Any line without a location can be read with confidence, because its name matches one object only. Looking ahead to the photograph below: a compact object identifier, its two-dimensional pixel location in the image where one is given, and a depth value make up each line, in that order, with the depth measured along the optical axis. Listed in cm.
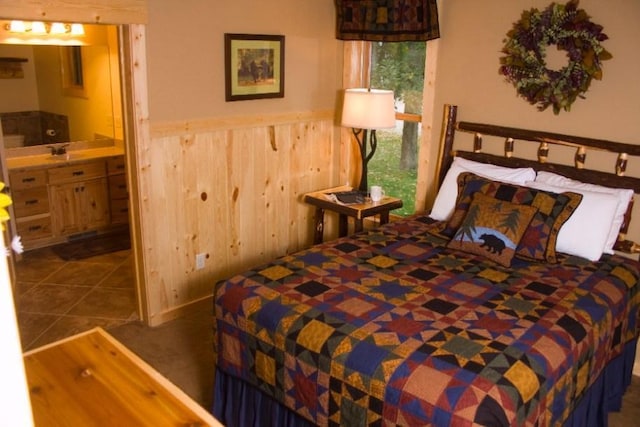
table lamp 394
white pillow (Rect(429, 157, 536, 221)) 358
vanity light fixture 481
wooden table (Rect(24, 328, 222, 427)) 152
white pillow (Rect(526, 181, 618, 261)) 314
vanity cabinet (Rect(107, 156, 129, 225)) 534
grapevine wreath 328
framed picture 382
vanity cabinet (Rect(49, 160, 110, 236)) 507
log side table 401
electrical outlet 397
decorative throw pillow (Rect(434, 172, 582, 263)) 310
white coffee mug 415
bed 209
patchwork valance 396
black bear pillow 307
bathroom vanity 489
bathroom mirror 547
